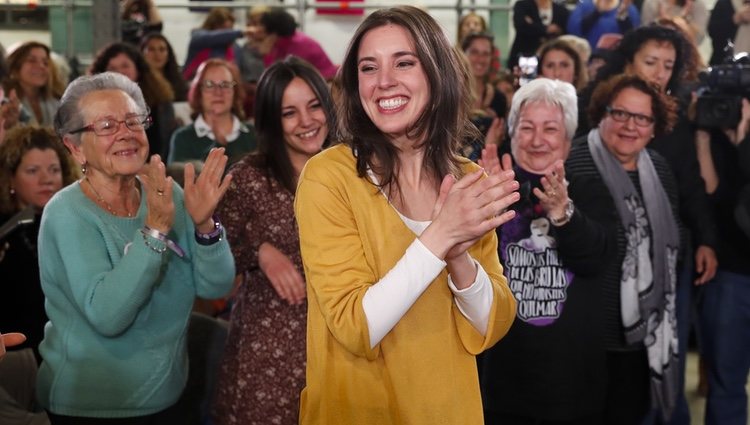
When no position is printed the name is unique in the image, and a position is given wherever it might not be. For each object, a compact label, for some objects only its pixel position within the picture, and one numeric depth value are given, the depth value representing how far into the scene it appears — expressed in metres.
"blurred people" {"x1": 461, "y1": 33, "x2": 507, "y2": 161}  5.30
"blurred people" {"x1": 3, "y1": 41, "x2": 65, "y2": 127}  5.80
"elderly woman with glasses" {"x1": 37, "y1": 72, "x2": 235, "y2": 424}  2.71
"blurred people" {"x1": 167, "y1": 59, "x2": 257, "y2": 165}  5.33
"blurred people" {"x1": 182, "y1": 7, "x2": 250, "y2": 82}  7.22
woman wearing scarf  3.74
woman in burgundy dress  2.98
